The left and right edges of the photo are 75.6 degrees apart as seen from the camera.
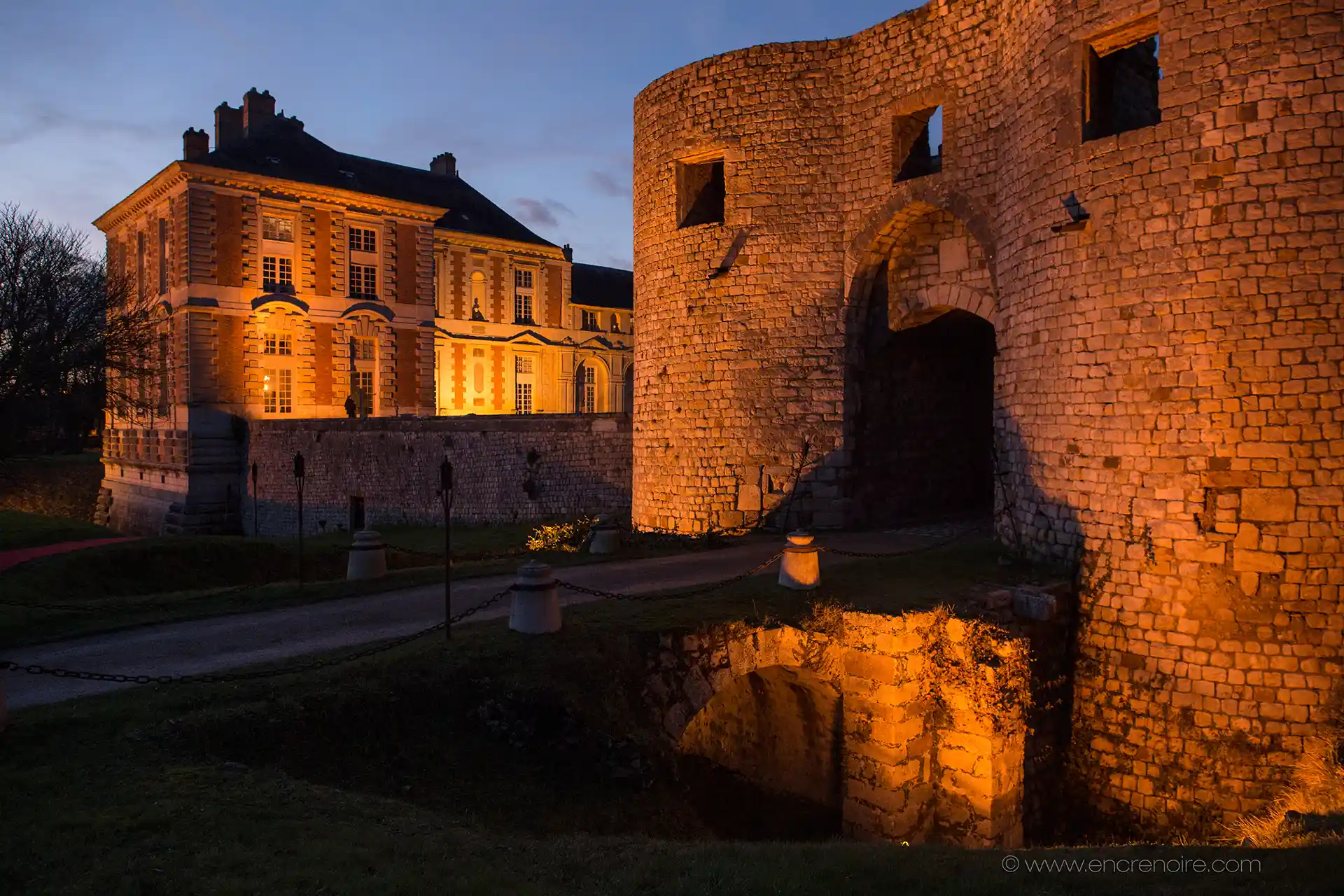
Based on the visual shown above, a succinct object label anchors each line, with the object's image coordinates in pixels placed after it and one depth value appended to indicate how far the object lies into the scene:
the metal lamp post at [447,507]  7.56
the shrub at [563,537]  15.03
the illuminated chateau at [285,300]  28.02
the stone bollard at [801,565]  9.34
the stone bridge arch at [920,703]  8.09
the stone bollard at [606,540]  12.98
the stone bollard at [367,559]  10.97
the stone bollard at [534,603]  7.62
